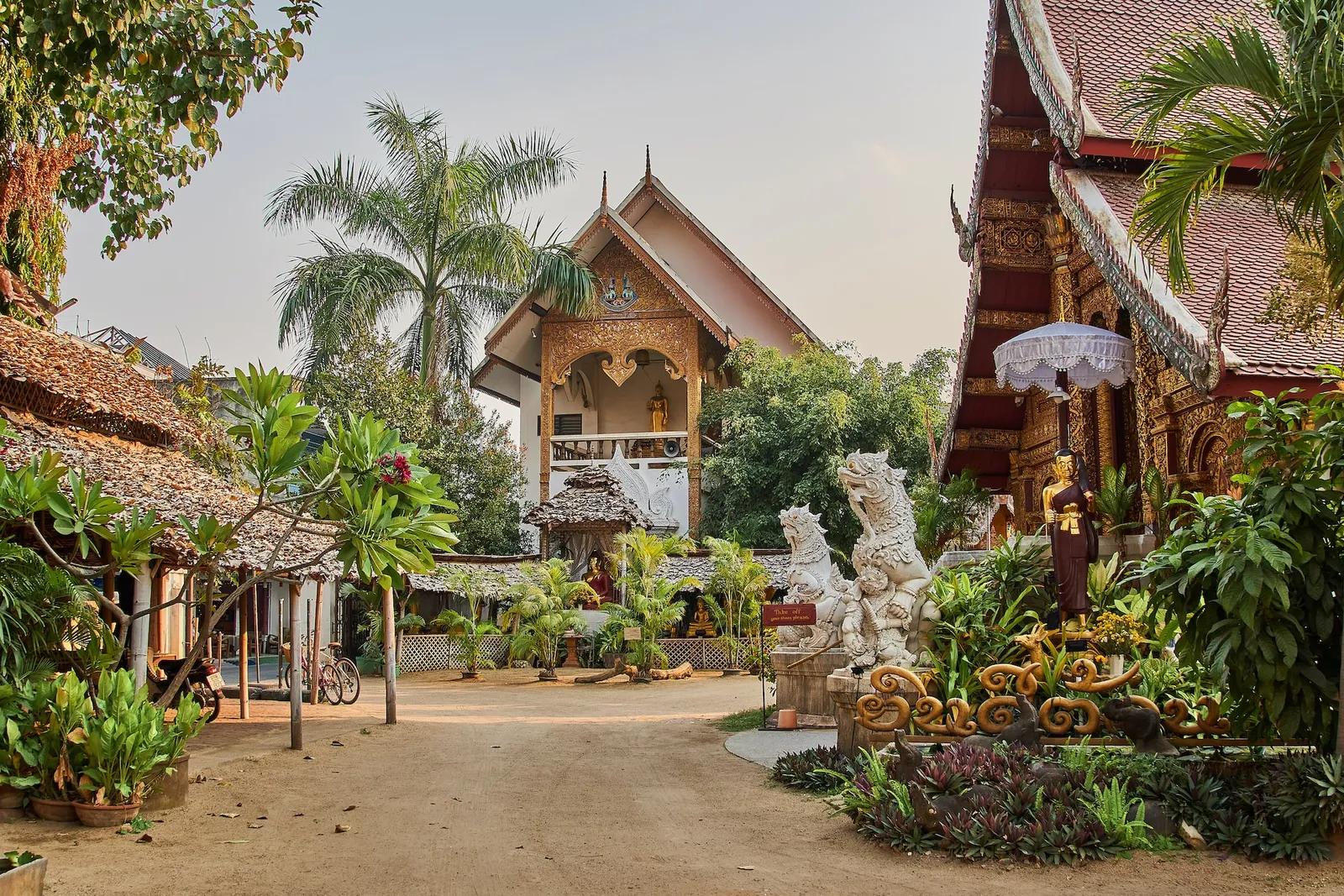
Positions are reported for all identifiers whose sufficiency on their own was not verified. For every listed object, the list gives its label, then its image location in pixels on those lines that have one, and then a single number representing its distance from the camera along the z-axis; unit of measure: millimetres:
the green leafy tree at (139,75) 6703
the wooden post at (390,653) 14133
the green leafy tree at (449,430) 24328
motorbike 12633
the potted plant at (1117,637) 8906
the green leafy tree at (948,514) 15492
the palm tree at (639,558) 20875
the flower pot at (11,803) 7703
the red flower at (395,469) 8180
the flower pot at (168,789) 8156
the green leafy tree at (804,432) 23500
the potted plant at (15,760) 7676
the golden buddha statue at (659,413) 27562
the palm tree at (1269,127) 6285
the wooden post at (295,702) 11969
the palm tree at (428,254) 24484
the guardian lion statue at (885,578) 10438
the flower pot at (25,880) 4062
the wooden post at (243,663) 14750
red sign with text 11125
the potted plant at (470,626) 21891
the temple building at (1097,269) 9844
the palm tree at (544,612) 20969
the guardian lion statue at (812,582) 12094
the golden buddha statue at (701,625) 22922
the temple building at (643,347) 25375
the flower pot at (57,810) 7676
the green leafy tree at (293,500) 7855
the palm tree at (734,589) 20828
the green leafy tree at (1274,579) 6312
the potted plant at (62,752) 7688
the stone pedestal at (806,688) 12000
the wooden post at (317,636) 15570
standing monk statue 9961
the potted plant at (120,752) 7656
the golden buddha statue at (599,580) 24062
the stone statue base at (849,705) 8500
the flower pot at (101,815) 7609
